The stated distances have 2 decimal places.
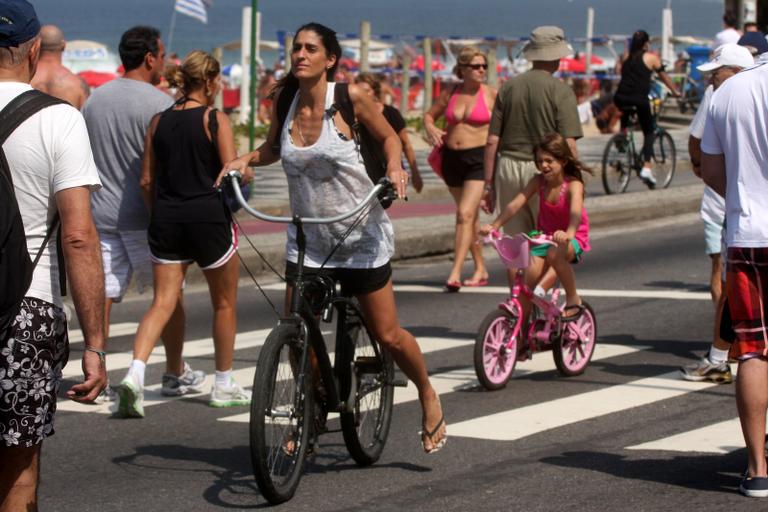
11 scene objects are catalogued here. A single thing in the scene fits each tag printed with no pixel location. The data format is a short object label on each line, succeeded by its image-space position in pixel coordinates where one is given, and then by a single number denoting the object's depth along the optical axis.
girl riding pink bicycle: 16.86
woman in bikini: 24.08
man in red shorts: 11.58
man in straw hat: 19.42
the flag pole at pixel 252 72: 35.87
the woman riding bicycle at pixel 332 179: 12.43
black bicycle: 11.45
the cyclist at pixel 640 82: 38.75
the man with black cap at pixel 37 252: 8.23
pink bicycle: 16.44
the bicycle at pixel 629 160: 39.34
